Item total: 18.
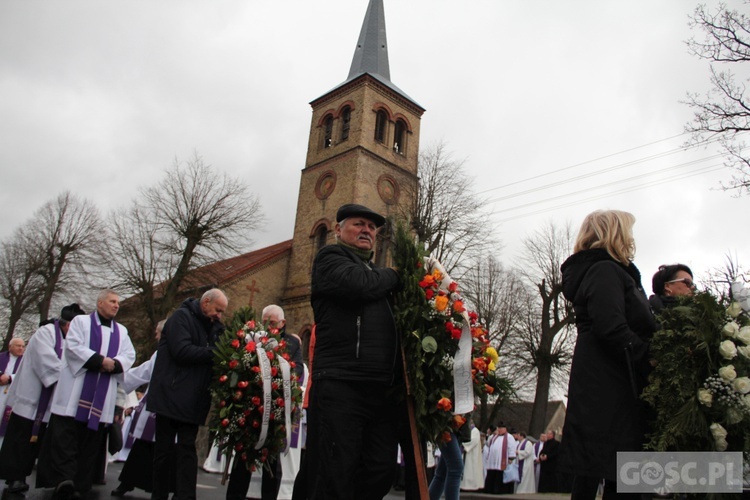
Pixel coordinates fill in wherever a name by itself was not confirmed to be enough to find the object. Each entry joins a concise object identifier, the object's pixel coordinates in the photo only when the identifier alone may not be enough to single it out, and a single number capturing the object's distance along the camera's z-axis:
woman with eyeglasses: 4.74
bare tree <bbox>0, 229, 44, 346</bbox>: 34.66
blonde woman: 3.59
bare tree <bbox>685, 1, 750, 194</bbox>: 12.76
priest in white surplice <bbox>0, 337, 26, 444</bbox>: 9.28
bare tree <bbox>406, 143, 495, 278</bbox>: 26.94
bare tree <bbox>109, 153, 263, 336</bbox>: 27.88
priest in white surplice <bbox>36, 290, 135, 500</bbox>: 6.15
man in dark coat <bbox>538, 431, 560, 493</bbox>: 16.38
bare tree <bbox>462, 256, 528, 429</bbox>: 32.16
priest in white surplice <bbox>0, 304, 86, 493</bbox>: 6.66
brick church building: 31.78
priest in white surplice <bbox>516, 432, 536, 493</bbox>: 17.73
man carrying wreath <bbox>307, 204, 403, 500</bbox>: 3.77
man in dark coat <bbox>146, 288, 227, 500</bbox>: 5.43
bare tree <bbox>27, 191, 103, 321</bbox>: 33.97
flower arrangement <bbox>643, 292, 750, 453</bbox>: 3.39
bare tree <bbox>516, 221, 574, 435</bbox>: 27.30
